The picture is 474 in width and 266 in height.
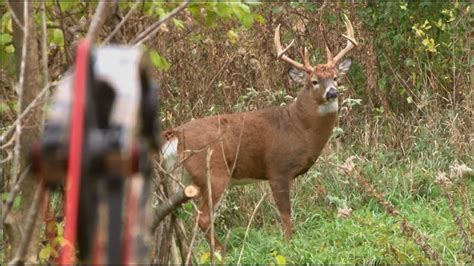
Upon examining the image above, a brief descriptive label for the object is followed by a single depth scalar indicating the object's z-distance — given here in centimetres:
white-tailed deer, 1591
